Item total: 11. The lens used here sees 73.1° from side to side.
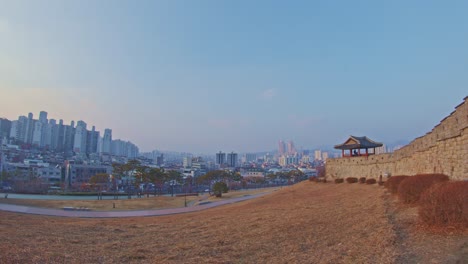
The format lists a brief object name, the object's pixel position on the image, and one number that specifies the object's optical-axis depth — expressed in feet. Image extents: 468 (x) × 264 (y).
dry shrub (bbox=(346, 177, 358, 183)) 96.50
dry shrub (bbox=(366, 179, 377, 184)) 80.65
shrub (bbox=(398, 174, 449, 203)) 32.68
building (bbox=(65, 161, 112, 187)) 295.50
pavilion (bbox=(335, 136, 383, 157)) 112.57
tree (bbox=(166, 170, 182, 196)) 226.58
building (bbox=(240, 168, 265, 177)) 530.47
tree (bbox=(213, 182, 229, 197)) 159.84
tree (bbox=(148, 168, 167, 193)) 203.41
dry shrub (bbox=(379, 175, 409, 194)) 46.04
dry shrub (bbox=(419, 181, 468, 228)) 21.02
